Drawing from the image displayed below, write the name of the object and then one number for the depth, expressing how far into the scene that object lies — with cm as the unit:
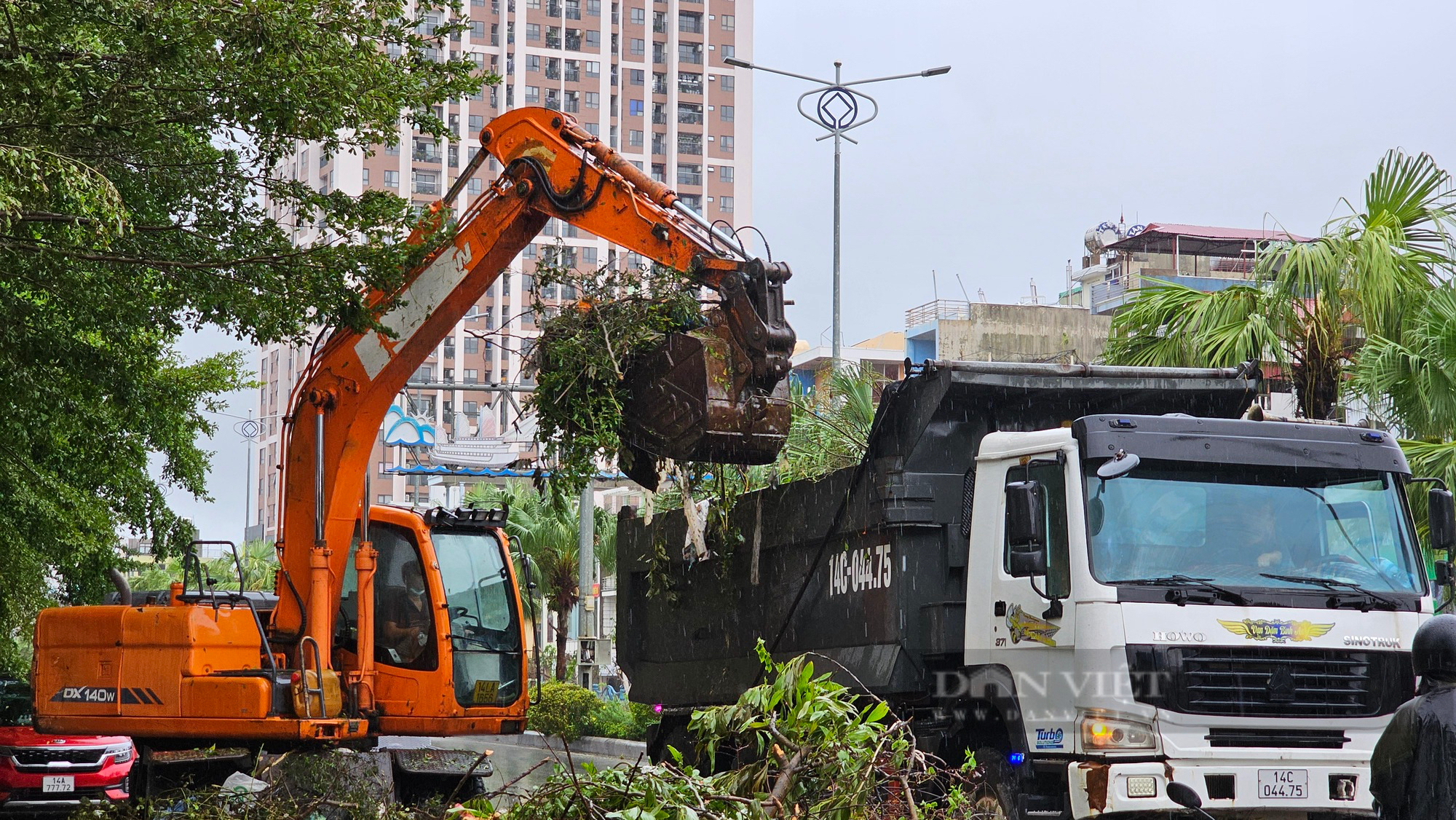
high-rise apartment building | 10212
